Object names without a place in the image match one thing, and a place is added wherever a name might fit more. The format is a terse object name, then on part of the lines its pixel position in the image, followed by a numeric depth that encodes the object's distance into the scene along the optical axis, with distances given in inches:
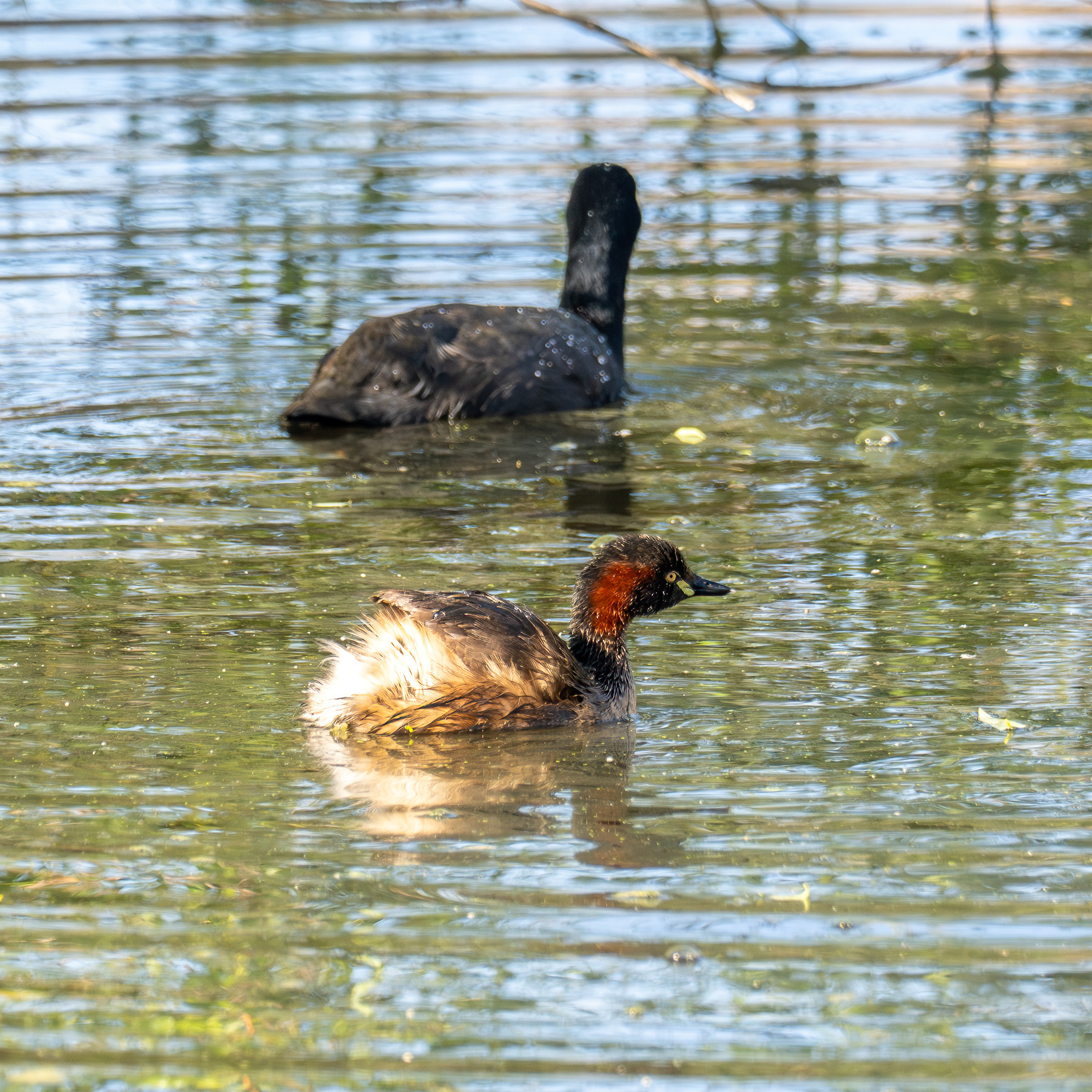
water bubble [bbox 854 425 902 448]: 898.7
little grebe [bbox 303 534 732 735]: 548.7
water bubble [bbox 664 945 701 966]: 407.8
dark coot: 945.5
